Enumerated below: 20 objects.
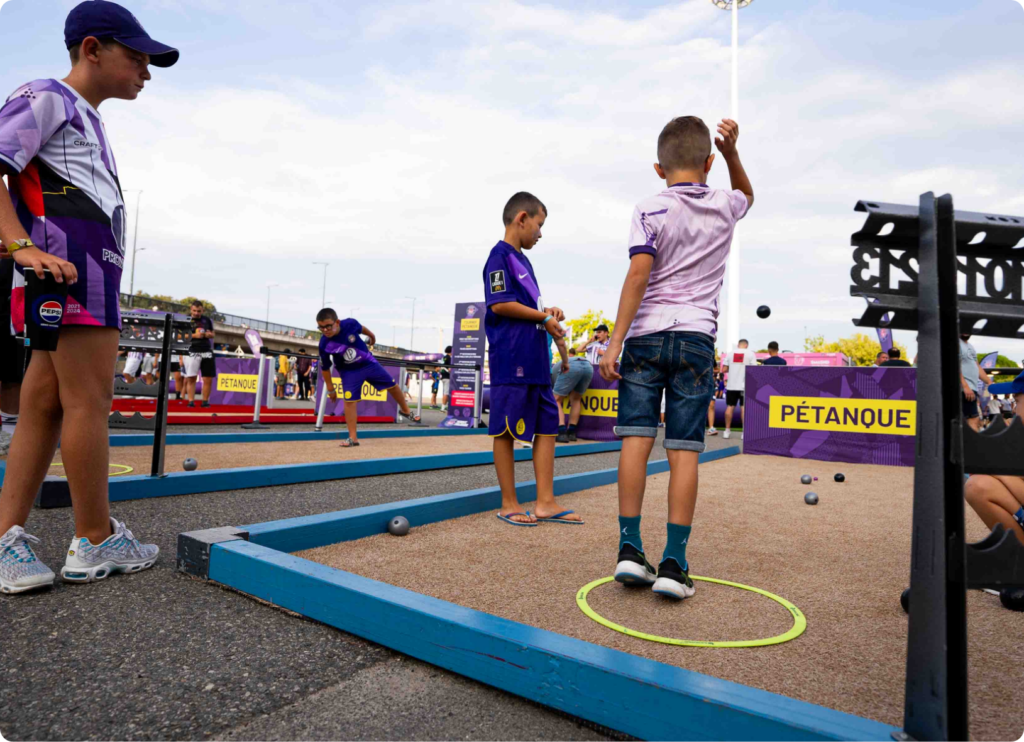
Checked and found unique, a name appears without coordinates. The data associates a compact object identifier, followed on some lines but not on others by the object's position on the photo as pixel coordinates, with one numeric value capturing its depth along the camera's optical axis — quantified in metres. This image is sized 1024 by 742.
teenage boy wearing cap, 1.97
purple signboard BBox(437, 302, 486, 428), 15.88
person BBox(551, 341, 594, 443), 9.92
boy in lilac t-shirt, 2.35
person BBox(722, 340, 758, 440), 11.52
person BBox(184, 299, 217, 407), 10.62
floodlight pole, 33.03
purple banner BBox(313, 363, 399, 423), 13.36
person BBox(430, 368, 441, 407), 23.56
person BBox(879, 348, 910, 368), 9.21
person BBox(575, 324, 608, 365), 12.35
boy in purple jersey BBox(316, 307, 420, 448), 7.45
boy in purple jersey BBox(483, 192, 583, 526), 3.52
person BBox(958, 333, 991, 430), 5.80
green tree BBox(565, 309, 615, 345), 49.91
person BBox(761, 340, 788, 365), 11.32
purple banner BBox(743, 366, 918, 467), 7.68
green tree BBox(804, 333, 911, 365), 67.81
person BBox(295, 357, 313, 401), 23.63
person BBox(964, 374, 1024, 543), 2.23
